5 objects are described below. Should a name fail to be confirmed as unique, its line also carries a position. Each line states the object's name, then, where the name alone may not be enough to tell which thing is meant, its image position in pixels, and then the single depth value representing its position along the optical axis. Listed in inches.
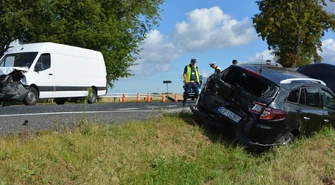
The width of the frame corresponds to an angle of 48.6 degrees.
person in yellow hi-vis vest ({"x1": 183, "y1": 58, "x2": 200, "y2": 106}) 481.4
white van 530.6
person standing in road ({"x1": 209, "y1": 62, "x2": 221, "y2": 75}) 585.1
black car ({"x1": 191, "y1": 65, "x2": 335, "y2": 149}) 286.5
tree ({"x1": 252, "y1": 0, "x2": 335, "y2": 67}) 1105.9
